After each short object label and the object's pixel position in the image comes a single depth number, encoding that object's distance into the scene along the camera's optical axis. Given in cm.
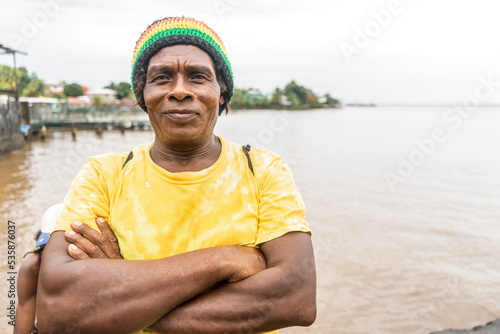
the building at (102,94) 6339
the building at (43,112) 2970
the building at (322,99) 16688
